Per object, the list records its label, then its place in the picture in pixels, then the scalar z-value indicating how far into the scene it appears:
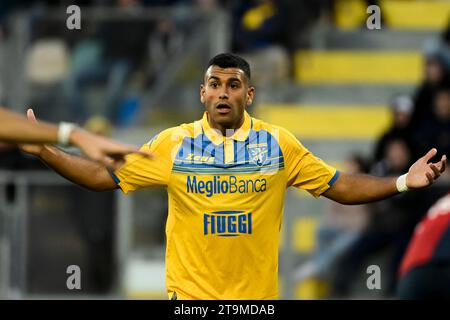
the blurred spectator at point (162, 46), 14.98
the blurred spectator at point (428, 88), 14.93
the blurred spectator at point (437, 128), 14.41
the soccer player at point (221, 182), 8.26
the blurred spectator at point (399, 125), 14.48
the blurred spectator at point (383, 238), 13.02
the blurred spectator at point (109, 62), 14.73
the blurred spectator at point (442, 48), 15.59
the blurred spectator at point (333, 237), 13.16
